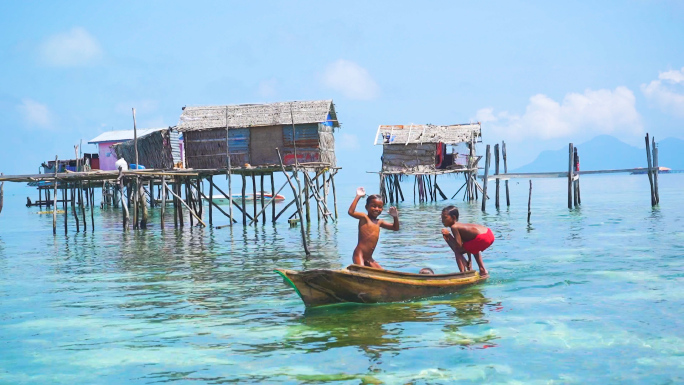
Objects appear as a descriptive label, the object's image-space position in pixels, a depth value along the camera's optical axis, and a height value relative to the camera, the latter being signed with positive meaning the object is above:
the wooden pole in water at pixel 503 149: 36.62 +1.17
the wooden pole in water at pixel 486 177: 31.34 -0.19
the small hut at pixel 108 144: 44.94 +2.93
